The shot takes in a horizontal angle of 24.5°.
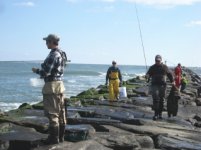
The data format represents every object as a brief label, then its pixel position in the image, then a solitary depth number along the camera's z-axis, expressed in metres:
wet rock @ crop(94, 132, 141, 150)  7.59
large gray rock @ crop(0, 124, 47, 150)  7.37
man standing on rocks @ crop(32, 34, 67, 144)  7.00
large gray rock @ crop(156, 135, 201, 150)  8.05
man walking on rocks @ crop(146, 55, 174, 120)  11.72
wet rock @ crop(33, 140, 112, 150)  6.88
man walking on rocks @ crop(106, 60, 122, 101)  15.78
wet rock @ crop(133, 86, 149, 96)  19.04
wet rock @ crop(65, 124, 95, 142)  7.71
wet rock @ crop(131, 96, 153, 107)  15.11
